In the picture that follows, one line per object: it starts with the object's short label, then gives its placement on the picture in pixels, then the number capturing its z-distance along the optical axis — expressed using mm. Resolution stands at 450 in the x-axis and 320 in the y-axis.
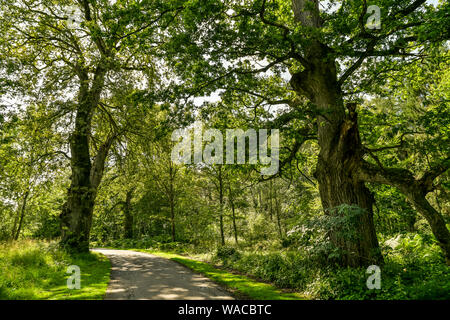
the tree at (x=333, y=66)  6387
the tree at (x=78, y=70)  7293
